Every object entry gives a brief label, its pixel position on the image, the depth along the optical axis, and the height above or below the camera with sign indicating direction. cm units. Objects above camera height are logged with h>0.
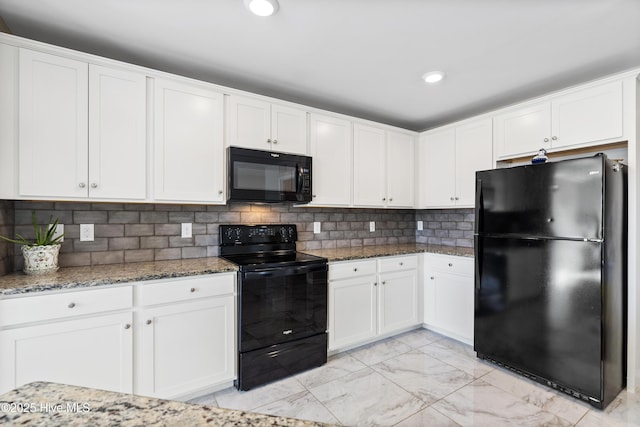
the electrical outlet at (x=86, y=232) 211 -11
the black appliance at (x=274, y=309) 214 -71
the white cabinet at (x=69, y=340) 153 -67
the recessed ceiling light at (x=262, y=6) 158 +112
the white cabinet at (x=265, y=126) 239 +76
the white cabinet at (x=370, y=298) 265 -79
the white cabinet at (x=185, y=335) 185 -78
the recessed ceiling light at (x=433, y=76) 234 +111
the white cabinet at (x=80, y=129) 175 +55
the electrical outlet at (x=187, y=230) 245 -11
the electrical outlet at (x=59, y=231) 204 -10
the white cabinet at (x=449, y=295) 284 -80
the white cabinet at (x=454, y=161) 297 +57
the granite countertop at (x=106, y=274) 158 -35
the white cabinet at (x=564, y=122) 215 +75
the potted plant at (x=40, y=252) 179 -21
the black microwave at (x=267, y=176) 234 +33
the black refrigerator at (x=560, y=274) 193 -42
